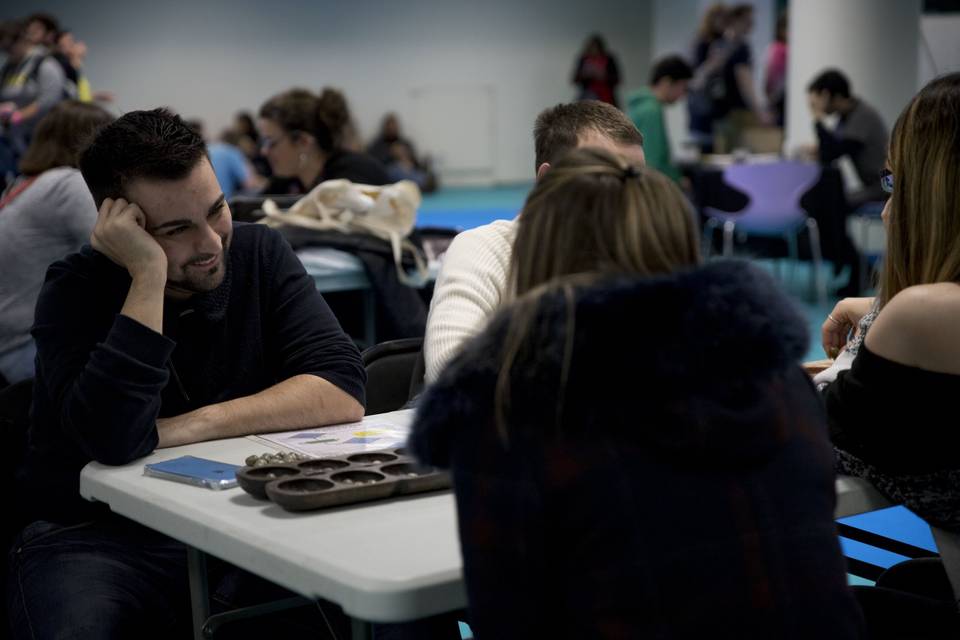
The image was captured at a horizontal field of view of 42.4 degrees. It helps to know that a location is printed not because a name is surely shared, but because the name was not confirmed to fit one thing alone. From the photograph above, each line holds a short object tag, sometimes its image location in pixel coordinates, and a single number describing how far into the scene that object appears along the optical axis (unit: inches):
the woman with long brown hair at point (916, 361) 64.2
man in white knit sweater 86.6
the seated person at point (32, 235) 127.6
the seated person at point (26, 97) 331.0
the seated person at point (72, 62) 340.8
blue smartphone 66.1
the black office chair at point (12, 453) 85.4
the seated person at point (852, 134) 312.2
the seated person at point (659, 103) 333.1
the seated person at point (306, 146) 195.5
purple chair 300.7
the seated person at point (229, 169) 358.0
